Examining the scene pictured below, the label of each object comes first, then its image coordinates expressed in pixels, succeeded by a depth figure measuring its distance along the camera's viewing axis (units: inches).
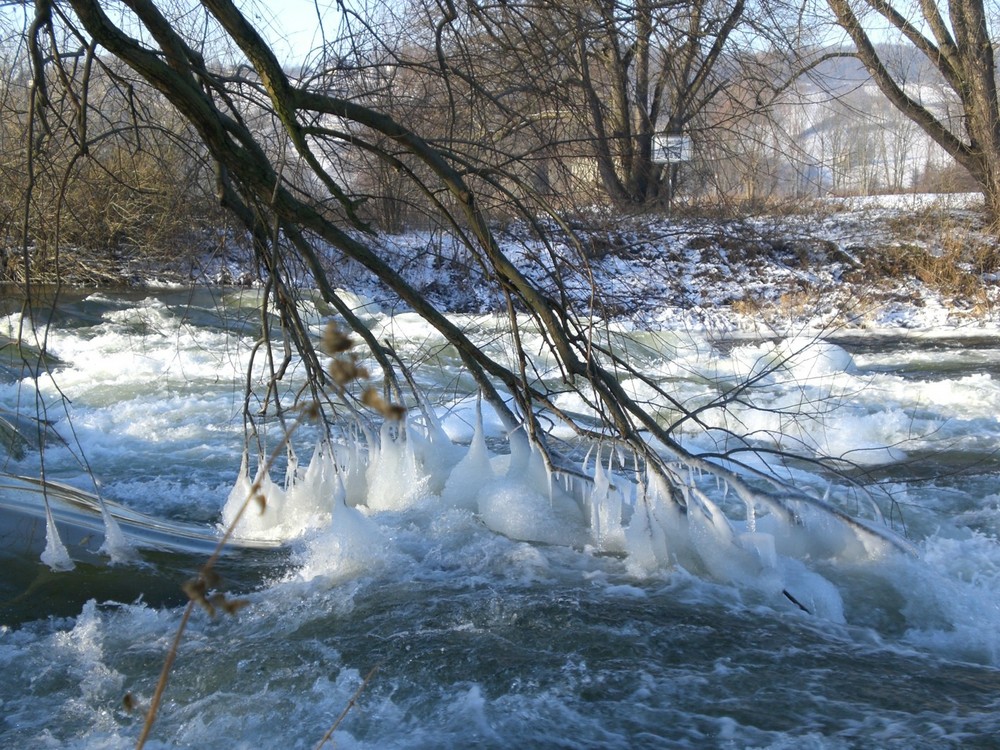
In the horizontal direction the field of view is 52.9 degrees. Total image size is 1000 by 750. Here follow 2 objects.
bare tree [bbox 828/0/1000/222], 523.5
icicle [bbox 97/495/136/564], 174.0
